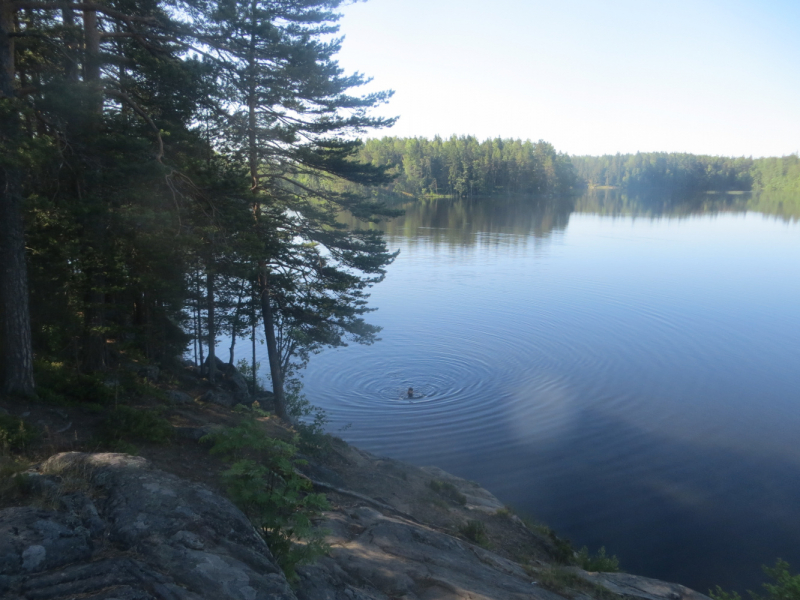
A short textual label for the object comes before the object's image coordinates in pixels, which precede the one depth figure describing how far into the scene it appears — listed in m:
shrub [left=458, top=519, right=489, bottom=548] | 10.05
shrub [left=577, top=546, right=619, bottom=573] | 11.00
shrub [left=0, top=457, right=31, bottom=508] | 4.66
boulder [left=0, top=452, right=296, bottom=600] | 3.61
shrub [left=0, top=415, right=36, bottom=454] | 7.33
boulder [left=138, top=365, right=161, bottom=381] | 14.18
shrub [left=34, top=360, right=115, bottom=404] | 10.41
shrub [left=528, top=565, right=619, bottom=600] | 8.20
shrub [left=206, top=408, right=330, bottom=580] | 5.01
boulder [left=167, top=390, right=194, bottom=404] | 13.31
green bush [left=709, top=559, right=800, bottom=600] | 9.13
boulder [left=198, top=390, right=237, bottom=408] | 15.30
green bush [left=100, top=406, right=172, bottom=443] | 9.17
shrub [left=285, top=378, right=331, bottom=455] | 12.38
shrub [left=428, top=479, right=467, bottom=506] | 12.47
